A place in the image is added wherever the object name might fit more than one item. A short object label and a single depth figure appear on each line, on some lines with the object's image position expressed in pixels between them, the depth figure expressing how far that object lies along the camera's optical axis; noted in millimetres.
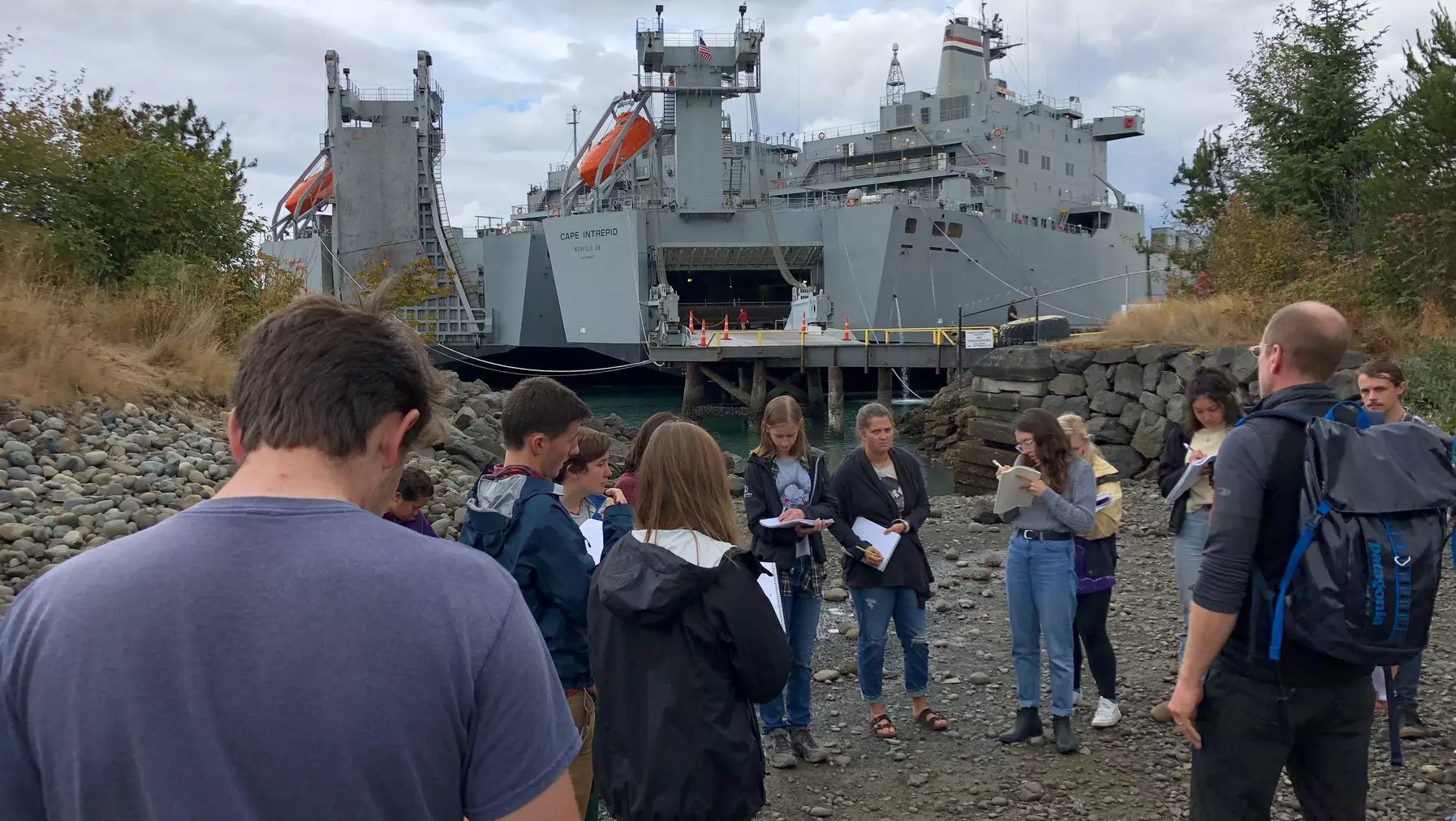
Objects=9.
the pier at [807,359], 22375
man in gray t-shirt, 1102
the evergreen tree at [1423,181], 11547
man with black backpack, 2293
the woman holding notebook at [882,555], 4598
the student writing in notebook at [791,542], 4465
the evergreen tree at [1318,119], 15955
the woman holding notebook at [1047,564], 4328
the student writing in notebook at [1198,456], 4473
